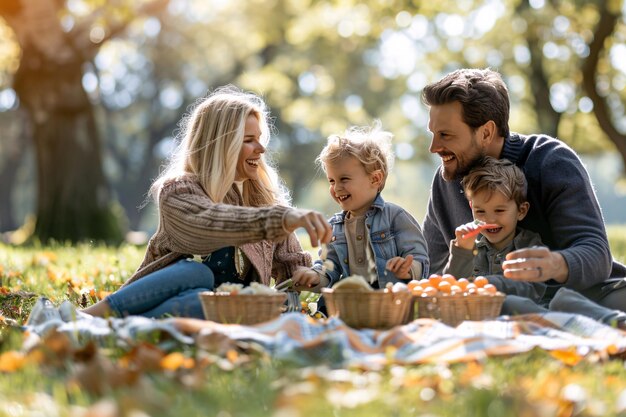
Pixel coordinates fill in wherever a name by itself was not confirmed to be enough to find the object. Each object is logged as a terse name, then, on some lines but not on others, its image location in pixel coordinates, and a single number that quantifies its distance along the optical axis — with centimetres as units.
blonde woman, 407
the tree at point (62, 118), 1366
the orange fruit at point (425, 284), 386
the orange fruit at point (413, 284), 389
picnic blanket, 288
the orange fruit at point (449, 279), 385
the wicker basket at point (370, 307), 353
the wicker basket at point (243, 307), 355
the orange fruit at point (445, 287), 375
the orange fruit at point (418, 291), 380
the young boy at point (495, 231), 439
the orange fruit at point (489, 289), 372
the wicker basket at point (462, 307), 362
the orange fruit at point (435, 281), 385
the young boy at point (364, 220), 488
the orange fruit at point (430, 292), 371
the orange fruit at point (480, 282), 382
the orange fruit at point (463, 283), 378
